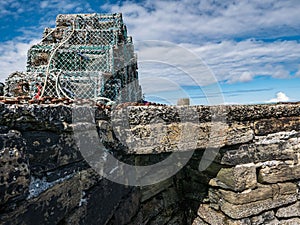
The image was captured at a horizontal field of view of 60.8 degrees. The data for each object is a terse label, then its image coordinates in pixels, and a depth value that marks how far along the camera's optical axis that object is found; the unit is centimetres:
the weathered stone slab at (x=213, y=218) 215
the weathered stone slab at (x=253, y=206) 213
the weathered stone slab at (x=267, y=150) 216
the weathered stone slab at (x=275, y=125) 224
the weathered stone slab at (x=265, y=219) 219
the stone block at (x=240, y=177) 214
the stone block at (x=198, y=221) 245
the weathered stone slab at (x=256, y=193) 214
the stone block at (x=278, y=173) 224
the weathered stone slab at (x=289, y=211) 229
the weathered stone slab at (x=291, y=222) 229
